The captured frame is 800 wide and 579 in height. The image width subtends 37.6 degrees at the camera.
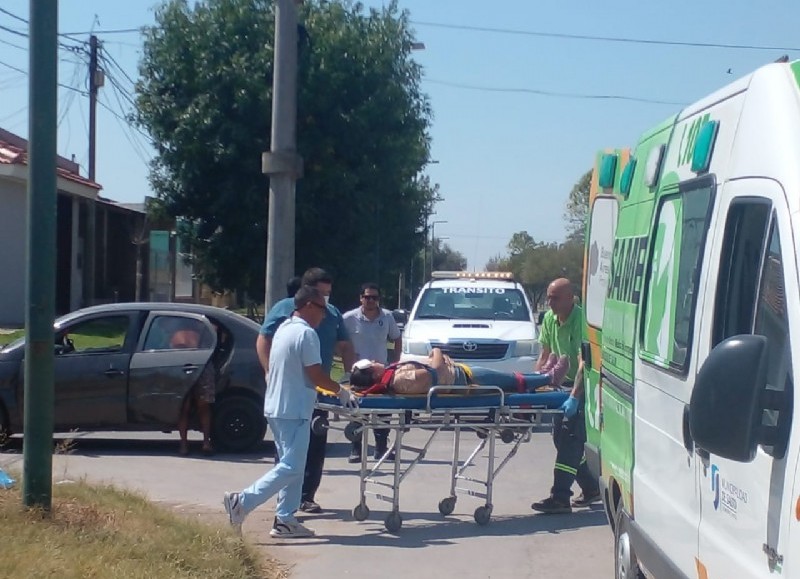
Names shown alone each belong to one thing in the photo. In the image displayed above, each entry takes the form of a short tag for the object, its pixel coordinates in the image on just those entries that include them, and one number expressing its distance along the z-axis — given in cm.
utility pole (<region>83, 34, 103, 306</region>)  3045
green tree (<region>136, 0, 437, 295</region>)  2255
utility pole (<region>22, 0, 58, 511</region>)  716
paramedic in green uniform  941
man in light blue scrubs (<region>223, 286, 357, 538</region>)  830
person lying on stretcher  870
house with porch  2766
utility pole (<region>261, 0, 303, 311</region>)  1345
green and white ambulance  346
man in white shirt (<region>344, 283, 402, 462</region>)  1246
